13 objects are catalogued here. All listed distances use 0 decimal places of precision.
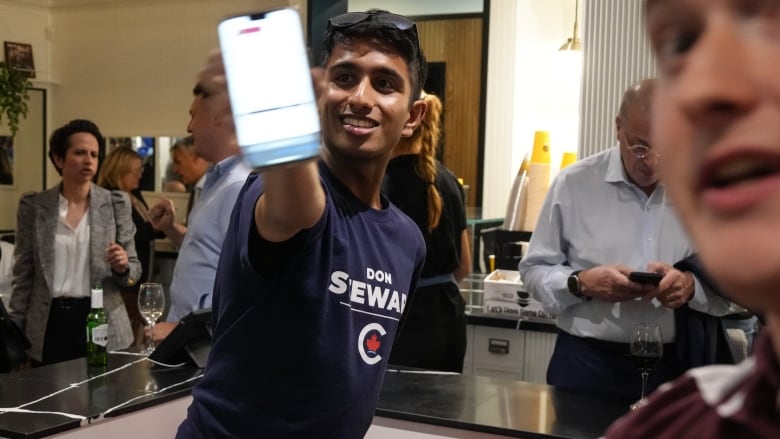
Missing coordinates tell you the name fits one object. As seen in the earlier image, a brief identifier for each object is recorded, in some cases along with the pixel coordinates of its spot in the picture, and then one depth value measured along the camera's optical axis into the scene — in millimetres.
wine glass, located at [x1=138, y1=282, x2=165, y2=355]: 2889
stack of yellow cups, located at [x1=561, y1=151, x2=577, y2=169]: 4875
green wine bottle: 2578
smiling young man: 1186
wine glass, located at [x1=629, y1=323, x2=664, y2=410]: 2172
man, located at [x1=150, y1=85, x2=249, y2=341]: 2309
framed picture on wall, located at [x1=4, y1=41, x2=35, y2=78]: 8359
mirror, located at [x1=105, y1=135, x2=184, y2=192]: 8023
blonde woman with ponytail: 3117
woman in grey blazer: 3775
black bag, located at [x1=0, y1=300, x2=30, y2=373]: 3070
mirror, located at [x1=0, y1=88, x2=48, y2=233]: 8375
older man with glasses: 2373
